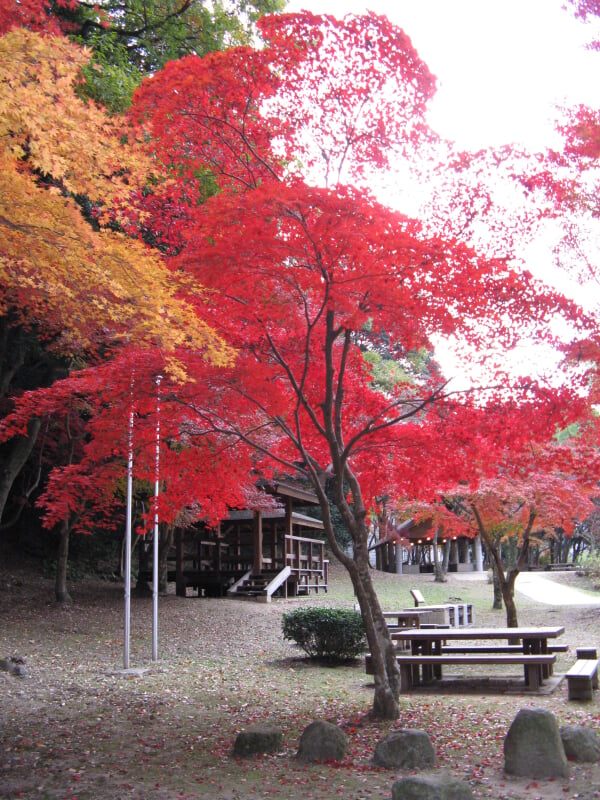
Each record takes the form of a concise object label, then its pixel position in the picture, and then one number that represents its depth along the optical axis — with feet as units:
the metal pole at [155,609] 37.45
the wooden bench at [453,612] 51.36
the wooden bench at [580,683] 26.58
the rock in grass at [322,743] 18.89
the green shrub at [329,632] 38.68
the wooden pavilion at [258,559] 69.51
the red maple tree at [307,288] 20.35
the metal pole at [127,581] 34.42
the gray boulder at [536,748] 16.87
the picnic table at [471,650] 28.94
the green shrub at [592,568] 96.15
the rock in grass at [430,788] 14.34
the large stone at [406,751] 17.93
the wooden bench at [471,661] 28.30
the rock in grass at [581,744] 17.88
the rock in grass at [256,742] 19.44
